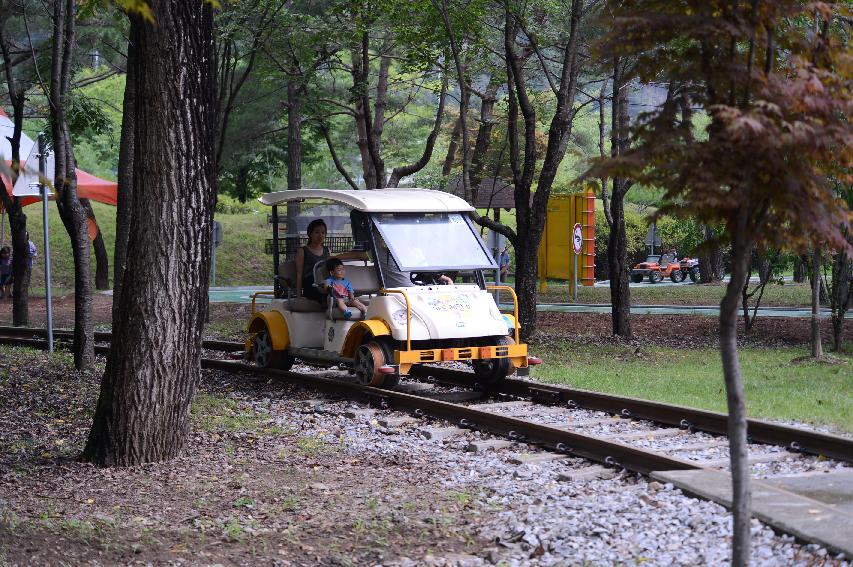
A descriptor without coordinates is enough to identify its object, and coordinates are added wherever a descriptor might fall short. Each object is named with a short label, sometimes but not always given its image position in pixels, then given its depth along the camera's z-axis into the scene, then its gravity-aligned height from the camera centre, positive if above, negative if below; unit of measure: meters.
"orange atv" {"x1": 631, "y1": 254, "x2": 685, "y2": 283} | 42.81 +0.45
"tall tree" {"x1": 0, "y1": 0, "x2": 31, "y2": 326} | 23.42 +0.50
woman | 14.16 +0.30
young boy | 13.29 -0.06
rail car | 12.52 -0.24
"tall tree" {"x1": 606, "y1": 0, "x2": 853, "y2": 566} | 5.39 +0.72
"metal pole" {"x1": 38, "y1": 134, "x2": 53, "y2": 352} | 15.45 +0.46
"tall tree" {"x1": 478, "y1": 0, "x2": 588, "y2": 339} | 18.02 +2.13
